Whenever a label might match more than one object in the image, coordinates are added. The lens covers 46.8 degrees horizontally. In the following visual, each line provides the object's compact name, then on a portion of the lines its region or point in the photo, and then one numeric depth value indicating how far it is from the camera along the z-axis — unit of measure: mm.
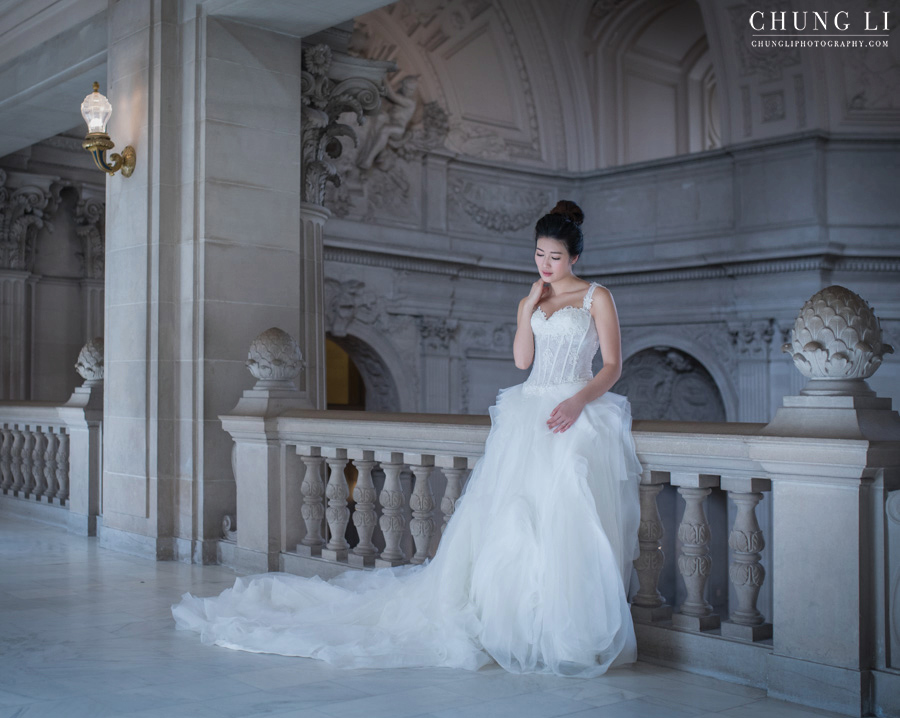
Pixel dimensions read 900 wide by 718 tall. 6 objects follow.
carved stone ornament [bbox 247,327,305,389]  6758
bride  4164
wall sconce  7590
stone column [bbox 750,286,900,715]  3711
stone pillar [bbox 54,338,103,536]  8719
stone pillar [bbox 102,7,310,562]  7352
